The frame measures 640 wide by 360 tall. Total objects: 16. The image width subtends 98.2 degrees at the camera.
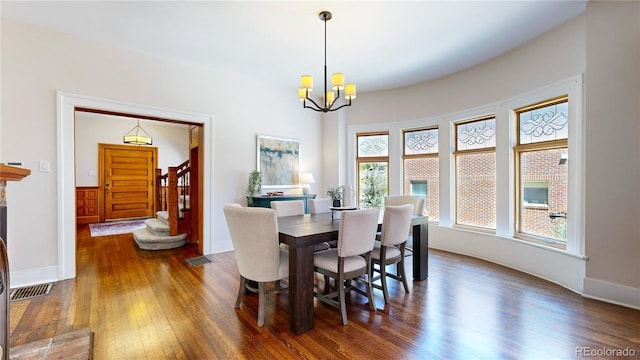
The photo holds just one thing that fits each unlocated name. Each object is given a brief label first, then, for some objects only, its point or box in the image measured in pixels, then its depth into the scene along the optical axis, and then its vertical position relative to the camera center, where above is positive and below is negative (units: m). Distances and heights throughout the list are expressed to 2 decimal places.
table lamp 5.18 -0.04
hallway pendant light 6.58 +1.00
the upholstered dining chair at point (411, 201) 3.71 -0.33
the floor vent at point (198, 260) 3.83 -1.17
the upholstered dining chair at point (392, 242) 2.61 -0.62
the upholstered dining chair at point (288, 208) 3.38 -0.37
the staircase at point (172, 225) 4.56 -0.85
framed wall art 4.92 +0.33
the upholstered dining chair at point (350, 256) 2.26 -0.70
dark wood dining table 2.15 -0.72
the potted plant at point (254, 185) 4.61 -0.11
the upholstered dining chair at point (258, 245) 2.15 -0.54
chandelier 2.86 +0.99
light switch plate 3.15 +0.15
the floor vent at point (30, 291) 2.73 -1.17
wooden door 7.41 -0.04
